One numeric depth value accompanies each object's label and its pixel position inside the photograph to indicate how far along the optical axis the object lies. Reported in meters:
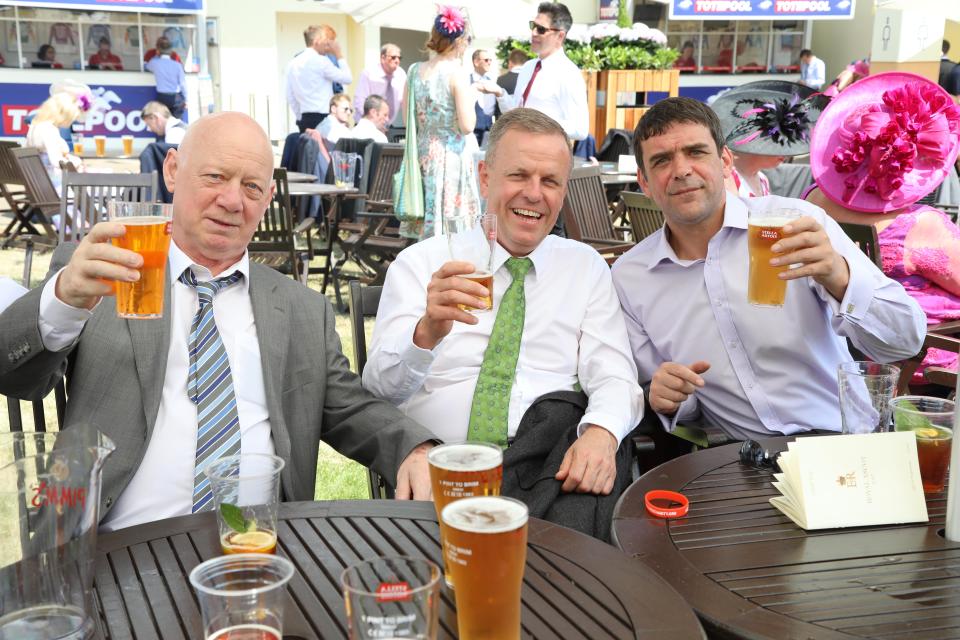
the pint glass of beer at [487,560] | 1.09
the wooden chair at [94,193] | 6.12
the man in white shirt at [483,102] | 11.63
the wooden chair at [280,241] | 6.24
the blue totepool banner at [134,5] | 16.30
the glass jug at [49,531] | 1.22
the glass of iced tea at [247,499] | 1.45
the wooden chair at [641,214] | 5.21
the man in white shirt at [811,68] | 17.52
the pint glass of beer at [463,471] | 1.33
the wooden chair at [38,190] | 7.89
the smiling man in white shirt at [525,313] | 2.58
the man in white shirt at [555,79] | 7.02
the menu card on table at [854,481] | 1.75
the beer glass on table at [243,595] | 1.15
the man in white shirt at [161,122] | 8.77
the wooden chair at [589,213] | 5.88
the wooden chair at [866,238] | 3.30
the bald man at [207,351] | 2.03
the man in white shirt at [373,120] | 9.34
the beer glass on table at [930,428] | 1.86
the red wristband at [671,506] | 1.79
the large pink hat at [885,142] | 3.27
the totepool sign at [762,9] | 19.36
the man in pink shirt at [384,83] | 11.14
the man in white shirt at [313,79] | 10.48
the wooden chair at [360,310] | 2.69
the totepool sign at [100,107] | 17.39
